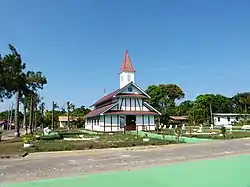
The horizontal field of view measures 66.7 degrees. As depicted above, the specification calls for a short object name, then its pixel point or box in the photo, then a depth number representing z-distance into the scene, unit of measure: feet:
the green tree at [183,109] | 161.75
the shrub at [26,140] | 37.28
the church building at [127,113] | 81.75
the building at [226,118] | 136.19
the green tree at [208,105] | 146.06
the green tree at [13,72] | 51.16
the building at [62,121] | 171.01
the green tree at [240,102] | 156.79
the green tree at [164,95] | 157.57
